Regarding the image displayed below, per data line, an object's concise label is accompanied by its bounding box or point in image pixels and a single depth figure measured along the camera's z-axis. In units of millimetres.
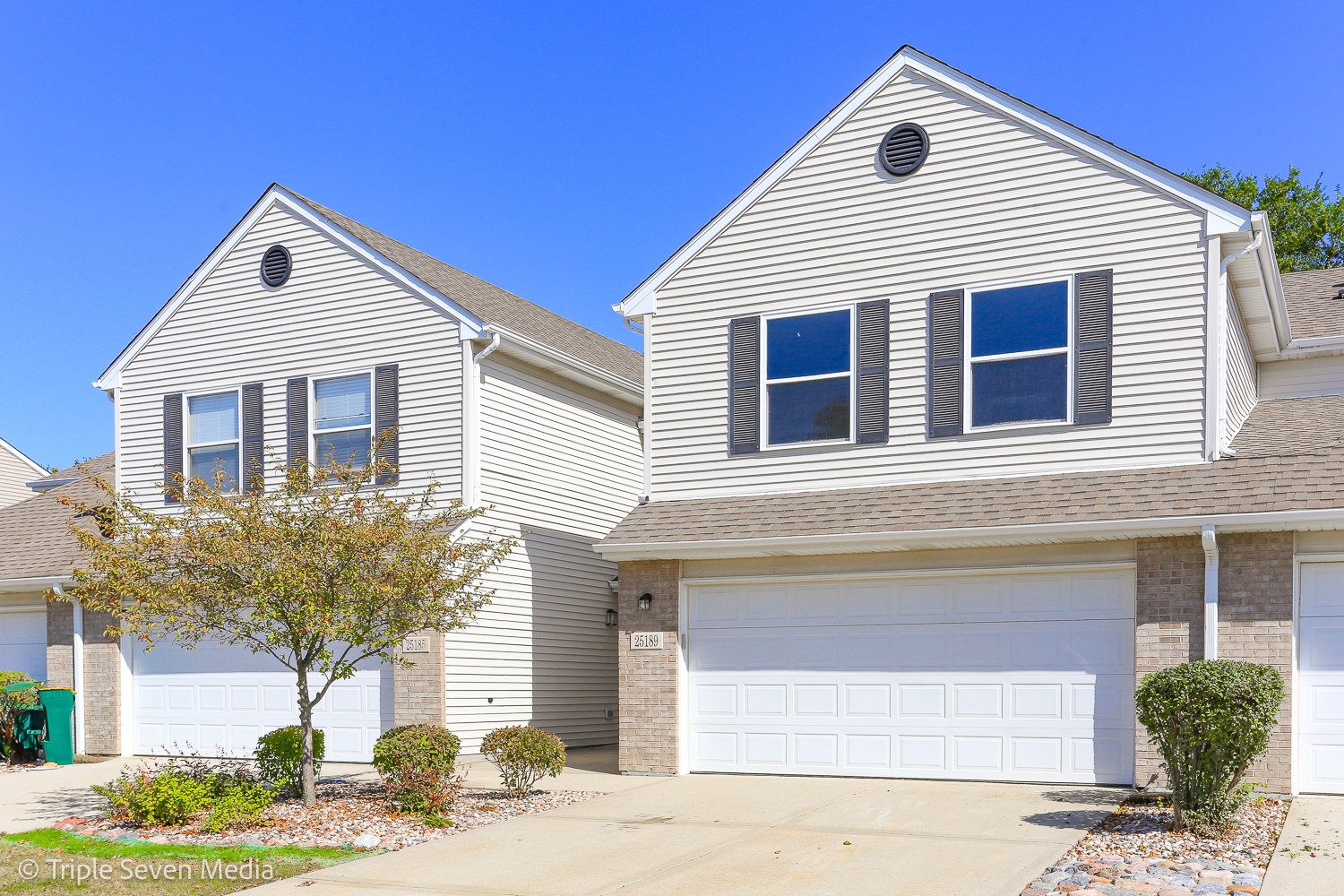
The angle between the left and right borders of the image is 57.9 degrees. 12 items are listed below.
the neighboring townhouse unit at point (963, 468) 11531
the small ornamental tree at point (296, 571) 10742
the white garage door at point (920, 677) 12070
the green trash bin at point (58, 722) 16344
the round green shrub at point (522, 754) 11977
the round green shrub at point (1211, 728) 9164
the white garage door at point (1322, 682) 11133
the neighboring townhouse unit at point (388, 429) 15820
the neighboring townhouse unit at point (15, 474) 29422
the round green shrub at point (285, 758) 11742
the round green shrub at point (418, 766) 11039
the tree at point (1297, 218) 29016
